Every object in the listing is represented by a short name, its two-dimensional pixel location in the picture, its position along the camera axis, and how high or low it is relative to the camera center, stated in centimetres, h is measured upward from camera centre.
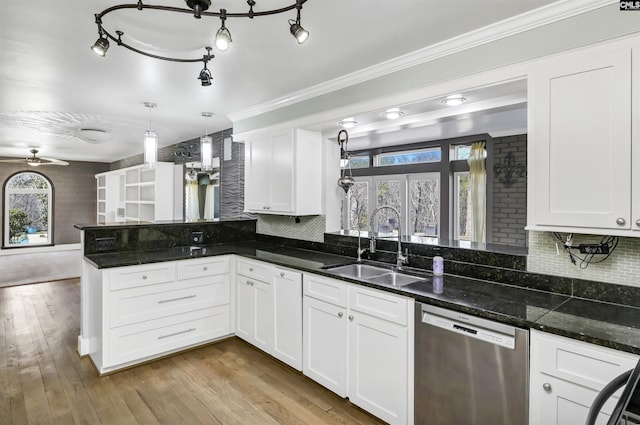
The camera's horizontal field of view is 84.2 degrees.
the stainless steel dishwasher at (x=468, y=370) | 168 -82
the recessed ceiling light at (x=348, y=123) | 314 +81
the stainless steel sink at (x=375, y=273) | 274 -51
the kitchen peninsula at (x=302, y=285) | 167 -49
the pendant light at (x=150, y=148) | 335 +58
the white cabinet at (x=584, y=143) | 165 +35
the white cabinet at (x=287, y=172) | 351 +40
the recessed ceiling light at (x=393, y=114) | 277 +79
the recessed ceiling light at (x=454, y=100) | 240 +78
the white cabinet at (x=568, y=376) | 144 -70
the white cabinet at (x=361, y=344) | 215 -91
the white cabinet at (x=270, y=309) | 291 -89
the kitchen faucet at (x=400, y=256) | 283 -36
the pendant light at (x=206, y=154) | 366 +58
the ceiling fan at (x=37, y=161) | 723 +100
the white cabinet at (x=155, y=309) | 292 -90
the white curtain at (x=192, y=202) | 586 +13
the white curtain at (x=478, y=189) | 484 +32
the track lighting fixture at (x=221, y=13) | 165 +94
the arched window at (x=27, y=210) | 915 -4
